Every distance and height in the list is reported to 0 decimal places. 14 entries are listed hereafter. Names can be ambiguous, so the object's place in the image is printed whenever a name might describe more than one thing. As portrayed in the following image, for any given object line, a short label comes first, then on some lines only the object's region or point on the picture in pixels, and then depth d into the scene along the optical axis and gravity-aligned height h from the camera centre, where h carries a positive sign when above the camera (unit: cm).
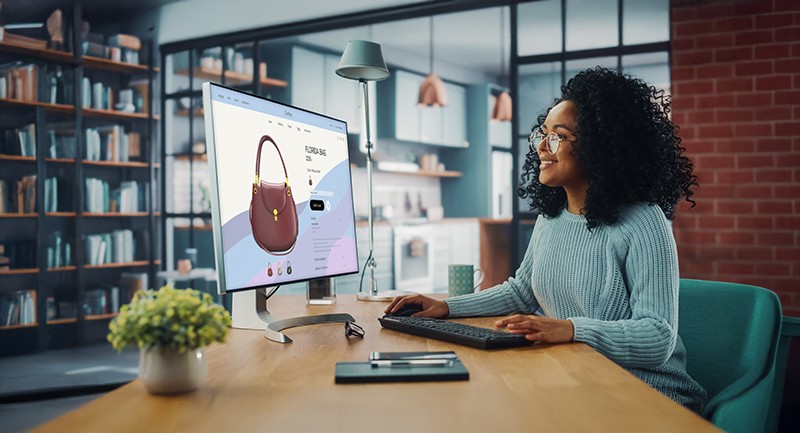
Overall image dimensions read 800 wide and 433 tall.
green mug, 203 -20
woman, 133 -7
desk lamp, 229 +51
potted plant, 88 -15
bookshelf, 499 +18
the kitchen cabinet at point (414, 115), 770 +116
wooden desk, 80 -25
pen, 107 -24
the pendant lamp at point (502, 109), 738 +112
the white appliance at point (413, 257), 657 -45
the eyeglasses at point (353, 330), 140 -24
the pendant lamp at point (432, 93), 640 +113
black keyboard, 125 -23
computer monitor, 126 +3
